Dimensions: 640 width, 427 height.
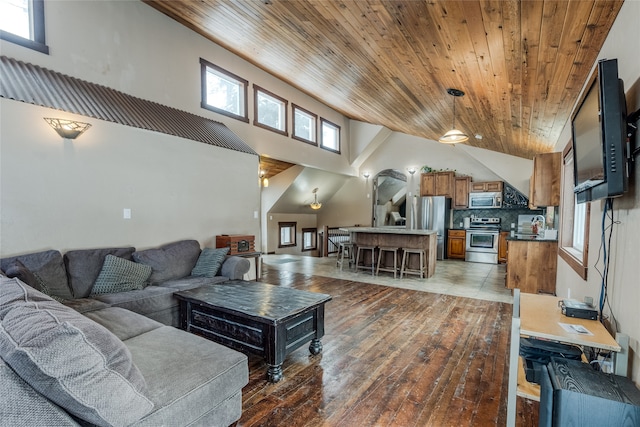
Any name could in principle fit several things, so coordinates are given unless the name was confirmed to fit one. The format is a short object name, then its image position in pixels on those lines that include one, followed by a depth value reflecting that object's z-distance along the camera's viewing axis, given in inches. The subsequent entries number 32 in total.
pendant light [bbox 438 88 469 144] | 172.1
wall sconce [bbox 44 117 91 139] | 116.6
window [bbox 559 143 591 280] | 124.9
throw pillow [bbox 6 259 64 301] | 92.1
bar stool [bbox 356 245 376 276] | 237.3
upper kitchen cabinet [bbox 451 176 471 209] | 311.3
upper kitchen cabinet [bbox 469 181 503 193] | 296.8
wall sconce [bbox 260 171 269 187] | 306.3
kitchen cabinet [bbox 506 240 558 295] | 166.9
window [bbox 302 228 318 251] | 412.3
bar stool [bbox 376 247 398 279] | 229.5
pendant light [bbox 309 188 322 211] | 365.7
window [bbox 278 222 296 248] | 378.6
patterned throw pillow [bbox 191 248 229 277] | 147.2
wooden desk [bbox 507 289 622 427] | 55.7
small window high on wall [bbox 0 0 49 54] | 118.5
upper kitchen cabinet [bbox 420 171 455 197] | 317.7
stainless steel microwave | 295.6
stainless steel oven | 293.0
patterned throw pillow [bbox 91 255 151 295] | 118.5
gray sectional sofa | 36.5
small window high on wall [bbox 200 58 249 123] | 192.7
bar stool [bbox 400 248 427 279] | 220.4
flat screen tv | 54.7
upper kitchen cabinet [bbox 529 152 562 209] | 155.9
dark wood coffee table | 87.3
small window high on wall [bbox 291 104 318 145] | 268.2
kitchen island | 225.8
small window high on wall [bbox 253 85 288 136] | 228.2
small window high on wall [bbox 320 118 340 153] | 306.7
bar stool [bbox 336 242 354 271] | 262.8
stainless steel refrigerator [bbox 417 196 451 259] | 313.3
